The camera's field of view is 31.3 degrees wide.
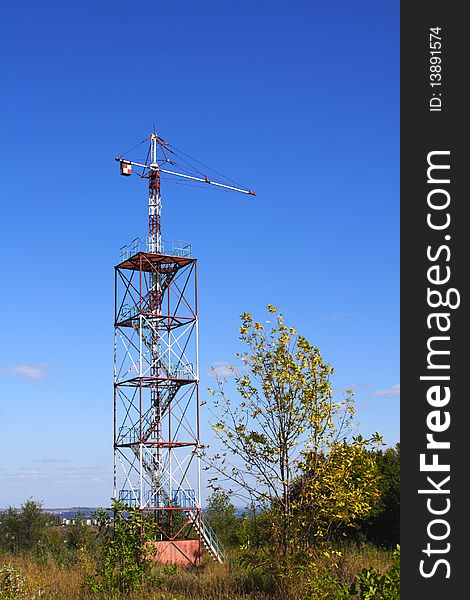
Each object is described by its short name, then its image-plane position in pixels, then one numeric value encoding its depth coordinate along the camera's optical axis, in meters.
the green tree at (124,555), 16.28
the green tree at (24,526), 38.00
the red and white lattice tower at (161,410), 31.28
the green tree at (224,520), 35.47
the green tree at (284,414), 14.48
